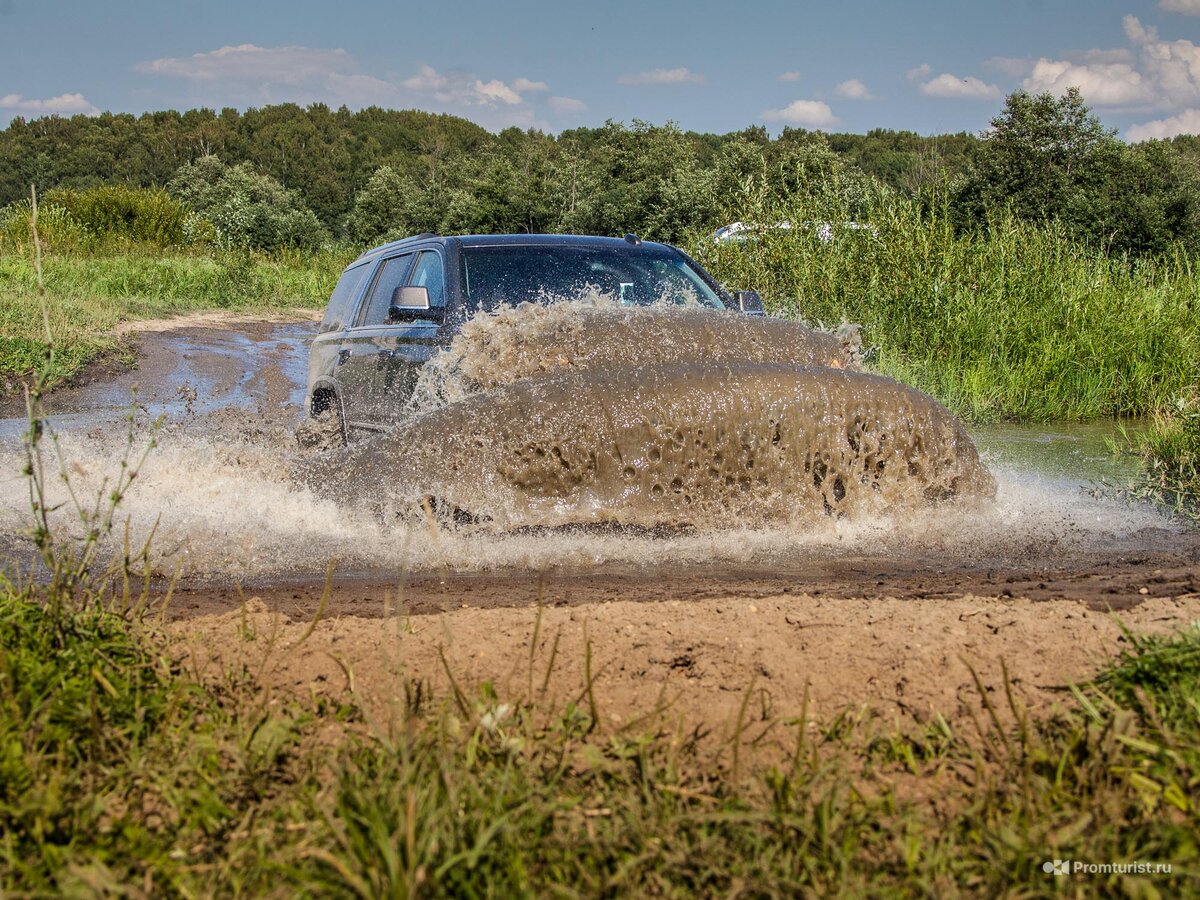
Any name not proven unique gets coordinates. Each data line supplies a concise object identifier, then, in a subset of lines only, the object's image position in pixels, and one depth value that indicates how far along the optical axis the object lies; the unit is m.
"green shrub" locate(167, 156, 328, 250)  51.62
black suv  6.48
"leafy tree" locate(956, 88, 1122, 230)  36.94
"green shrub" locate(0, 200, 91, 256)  28.23
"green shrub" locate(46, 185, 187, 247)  37.09
